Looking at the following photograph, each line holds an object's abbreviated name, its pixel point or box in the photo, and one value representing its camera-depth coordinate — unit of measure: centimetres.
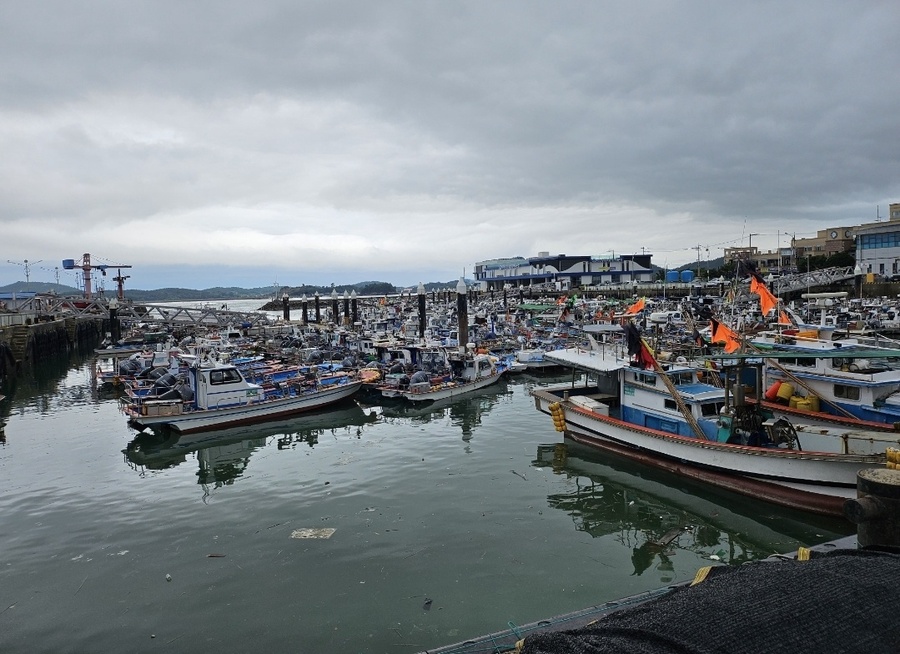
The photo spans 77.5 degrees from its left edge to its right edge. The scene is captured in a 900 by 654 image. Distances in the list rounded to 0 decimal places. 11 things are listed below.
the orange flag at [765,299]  2211
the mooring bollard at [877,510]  627
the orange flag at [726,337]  1842
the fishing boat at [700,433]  1288
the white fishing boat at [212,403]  2238
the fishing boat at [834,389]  1642
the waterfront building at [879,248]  7062
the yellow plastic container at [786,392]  1861
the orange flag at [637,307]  2526
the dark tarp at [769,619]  338
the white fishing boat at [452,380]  2761
